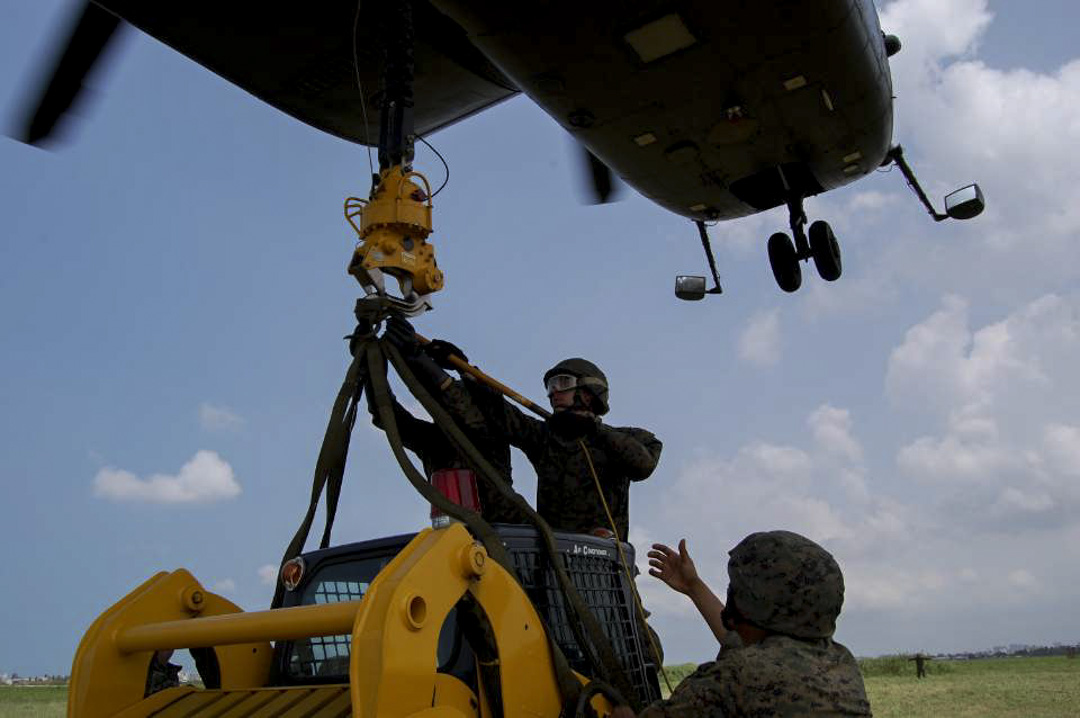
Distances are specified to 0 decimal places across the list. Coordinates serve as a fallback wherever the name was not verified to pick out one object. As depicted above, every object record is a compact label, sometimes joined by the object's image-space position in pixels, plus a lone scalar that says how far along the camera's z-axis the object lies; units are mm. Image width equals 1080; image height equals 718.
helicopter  7344
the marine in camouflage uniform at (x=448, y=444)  3814
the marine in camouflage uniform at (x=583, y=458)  4211
